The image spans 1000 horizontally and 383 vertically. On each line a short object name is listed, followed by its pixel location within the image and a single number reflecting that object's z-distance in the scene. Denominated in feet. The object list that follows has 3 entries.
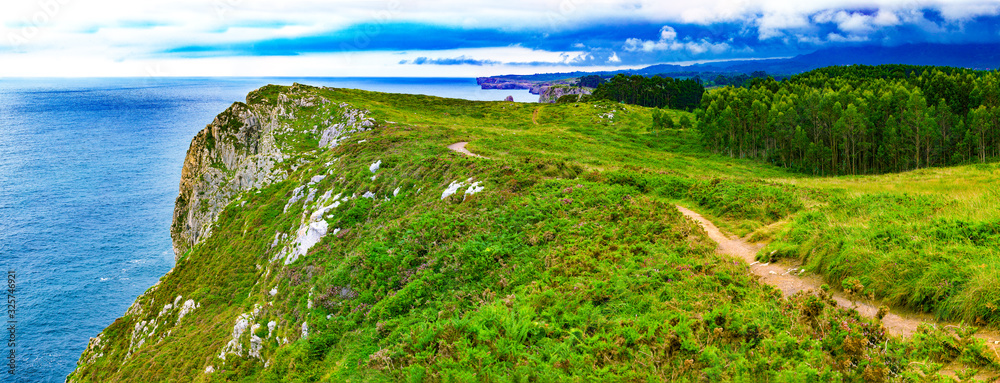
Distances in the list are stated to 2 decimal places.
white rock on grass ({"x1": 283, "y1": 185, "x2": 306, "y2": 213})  125.70
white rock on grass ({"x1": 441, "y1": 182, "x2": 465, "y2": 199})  77.81
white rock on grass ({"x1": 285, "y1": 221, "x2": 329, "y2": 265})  83.77
